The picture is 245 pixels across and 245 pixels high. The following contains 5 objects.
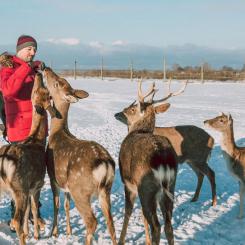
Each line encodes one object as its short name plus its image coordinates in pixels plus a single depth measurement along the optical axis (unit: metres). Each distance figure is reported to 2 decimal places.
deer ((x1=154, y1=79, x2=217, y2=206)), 7.75
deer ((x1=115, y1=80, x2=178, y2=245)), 4.87
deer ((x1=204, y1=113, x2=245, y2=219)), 7.10
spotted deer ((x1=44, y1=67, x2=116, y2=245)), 4.98
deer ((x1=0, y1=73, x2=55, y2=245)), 4.92
